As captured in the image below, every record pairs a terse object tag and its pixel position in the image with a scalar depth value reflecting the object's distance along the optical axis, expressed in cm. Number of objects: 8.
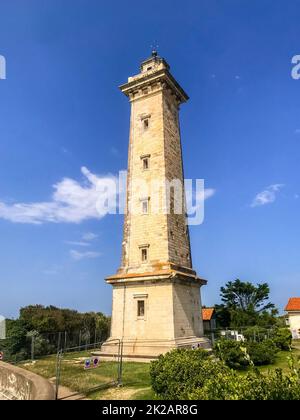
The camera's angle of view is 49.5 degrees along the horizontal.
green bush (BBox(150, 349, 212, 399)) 848
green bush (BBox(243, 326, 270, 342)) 2527
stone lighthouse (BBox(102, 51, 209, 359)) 1697
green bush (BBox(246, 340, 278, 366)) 1622
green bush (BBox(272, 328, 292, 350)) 2283
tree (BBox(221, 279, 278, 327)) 4266
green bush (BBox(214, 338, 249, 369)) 1453
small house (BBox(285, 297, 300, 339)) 3572
